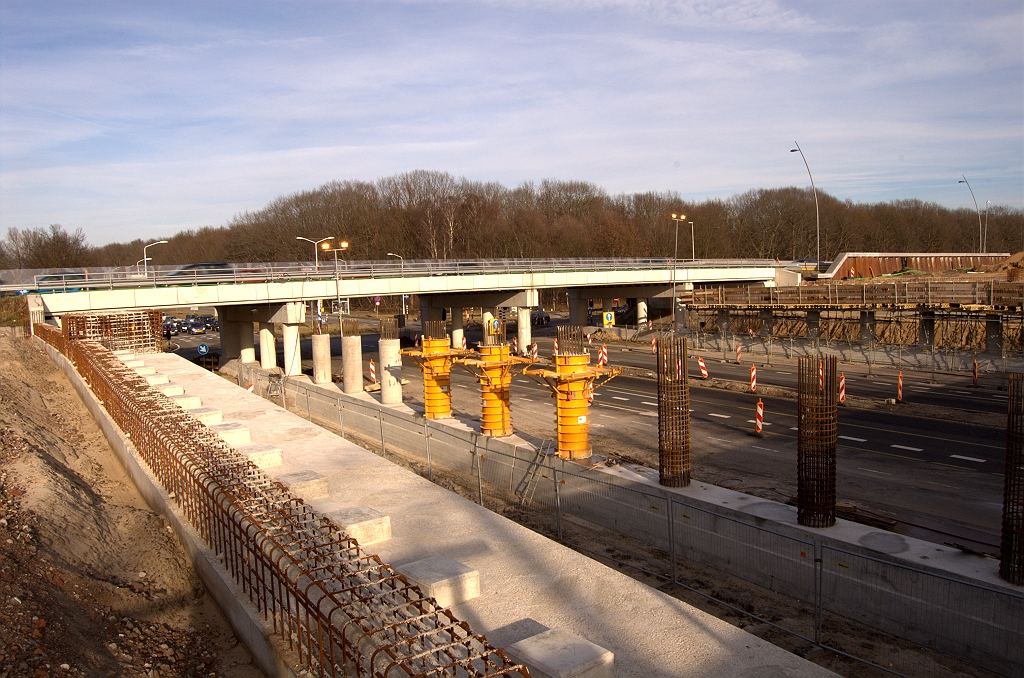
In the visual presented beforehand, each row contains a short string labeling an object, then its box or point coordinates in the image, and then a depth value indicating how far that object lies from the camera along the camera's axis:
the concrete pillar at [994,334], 32.88
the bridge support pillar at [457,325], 49.32
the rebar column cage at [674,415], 13.84
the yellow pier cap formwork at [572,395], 16.72
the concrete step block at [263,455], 12.50
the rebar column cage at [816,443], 11.47
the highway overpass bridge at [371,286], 30.89
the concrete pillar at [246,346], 42.09
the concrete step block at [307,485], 11.02
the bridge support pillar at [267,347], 40.00
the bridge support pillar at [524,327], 47.16
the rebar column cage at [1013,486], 9.41
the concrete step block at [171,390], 17.97
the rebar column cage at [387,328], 28.06
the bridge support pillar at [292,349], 37.38
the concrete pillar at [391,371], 25.91
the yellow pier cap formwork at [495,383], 19.20
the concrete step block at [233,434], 13.63
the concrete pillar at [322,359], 32.72
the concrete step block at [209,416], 14.97
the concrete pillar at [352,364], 28.54
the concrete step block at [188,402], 16.75
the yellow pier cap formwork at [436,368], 21.53
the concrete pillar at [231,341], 42.38
